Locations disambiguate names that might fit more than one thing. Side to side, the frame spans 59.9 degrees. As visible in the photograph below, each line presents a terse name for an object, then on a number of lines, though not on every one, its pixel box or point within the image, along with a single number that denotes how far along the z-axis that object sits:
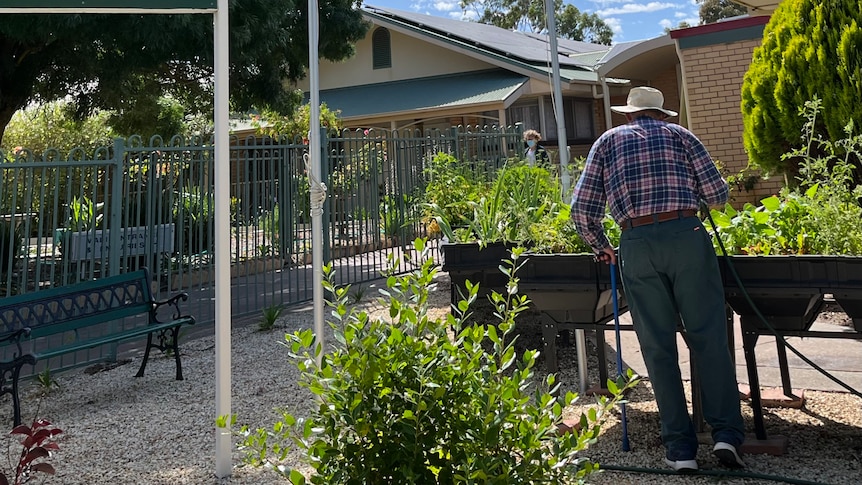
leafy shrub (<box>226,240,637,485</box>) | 2.24
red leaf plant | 2.67
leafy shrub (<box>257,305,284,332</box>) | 7.81
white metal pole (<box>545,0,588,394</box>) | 6.07
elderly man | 3.51
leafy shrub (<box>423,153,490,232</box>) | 7.22
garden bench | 5.17
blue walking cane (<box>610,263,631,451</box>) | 3.82
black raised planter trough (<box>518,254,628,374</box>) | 4.06
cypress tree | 6.09
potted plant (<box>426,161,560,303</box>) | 5.25
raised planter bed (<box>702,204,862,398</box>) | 3.59
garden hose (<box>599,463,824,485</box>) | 3.41
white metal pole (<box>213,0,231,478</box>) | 3.69
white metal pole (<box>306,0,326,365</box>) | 3.91
